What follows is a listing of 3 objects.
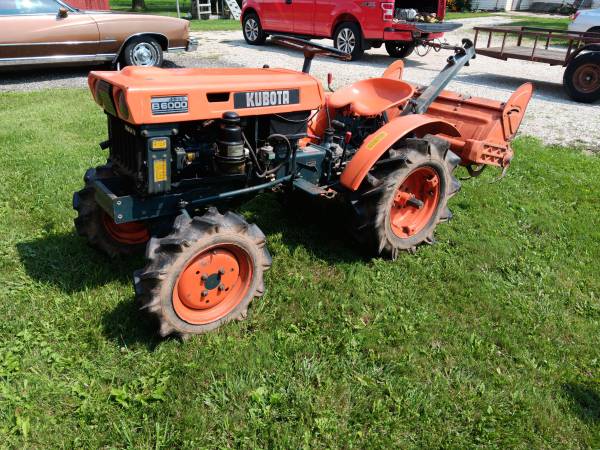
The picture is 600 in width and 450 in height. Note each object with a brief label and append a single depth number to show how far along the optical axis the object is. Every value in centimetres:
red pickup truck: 1114
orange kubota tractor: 288
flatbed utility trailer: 919
